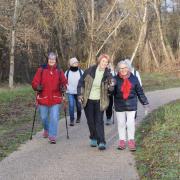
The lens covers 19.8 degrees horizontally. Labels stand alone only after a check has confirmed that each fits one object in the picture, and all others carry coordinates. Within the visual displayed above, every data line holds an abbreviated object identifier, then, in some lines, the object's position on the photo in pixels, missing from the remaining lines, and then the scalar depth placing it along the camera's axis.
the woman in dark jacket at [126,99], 9.84
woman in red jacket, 10.88
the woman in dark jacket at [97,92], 10.00
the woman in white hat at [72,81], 13.69
